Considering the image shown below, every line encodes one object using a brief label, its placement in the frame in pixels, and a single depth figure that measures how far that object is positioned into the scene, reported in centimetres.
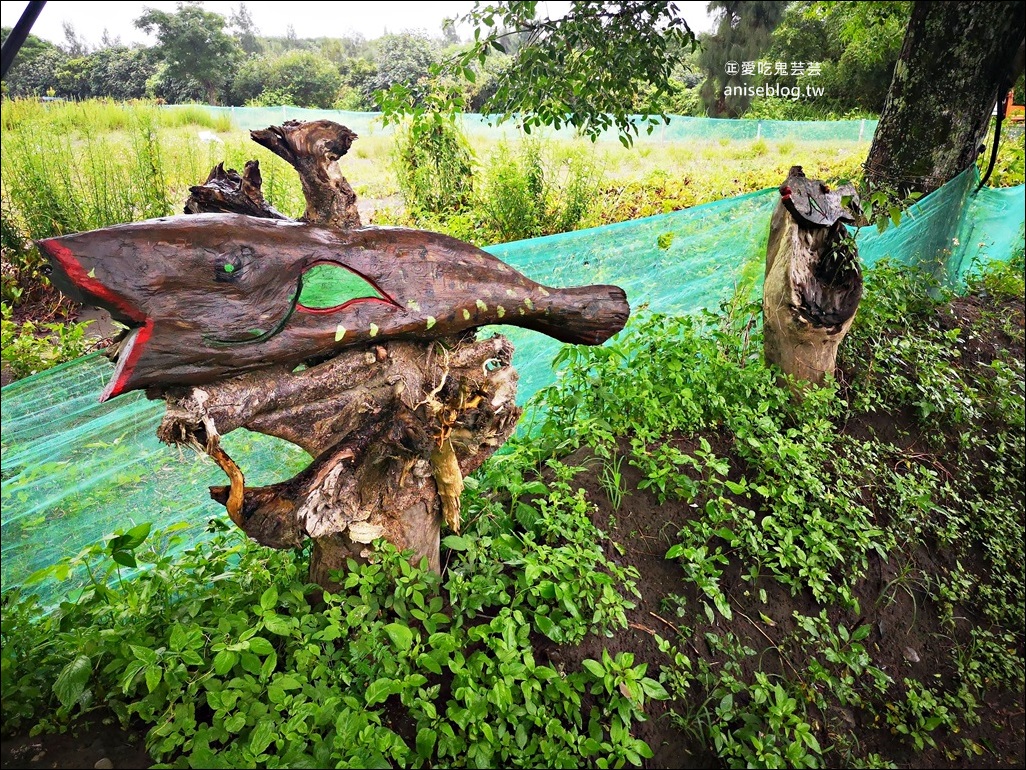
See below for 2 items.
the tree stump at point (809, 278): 329
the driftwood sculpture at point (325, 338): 139
